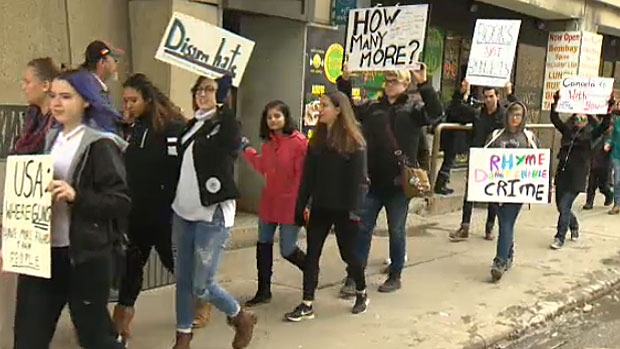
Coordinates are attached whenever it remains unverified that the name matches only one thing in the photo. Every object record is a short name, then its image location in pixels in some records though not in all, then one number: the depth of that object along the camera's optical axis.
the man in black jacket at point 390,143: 6.23
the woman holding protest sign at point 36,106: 3.91
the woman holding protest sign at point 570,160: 8.64
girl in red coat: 5.72
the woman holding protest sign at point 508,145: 7.21
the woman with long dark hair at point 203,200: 4.50
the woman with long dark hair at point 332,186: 5.46
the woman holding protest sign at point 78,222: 3.42
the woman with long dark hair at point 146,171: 4.76
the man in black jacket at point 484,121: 8.73
